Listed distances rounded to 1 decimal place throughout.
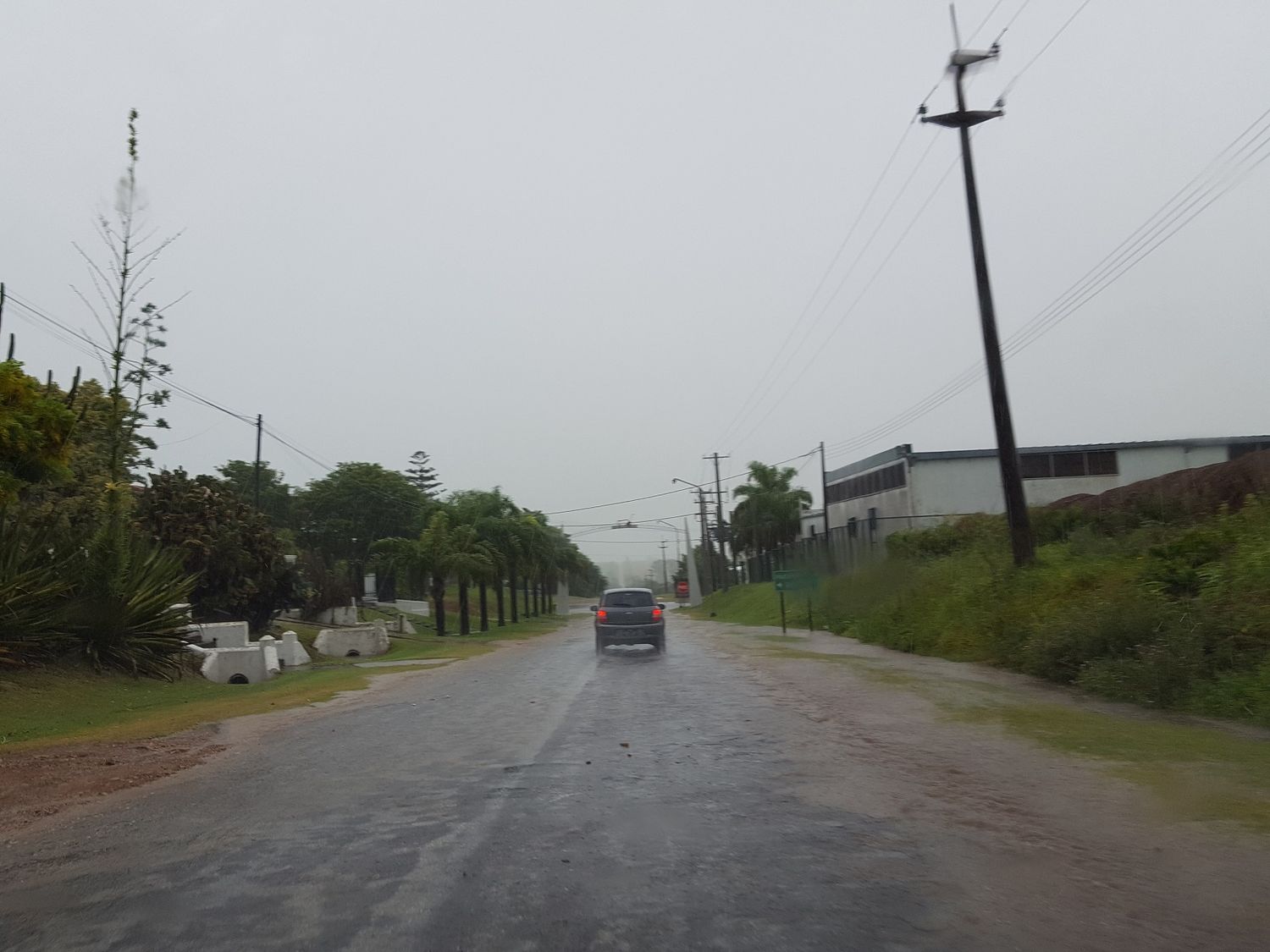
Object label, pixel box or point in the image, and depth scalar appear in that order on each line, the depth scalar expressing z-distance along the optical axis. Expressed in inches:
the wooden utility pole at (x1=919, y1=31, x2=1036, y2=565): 817.5
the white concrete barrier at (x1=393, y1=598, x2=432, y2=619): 2883.9
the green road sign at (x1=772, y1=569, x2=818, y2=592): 1341.0
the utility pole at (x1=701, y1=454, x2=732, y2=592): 3196.4
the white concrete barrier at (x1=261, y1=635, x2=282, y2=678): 992.3
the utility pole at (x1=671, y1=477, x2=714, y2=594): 3646.7
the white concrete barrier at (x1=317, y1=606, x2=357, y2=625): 1764.1
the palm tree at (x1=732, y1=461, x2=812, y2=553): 3250.5
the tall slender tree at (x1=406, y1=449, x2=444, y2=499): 4830.2
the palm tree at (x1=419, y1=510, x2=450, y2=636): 1825.8
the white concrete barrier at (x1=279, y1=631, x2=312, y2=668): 1137.4
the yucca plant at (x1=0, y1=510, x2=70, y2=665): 698.8
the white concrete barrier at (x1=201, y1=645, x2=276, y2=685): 920.3
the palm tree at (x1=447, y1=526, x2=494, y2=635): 1825.8
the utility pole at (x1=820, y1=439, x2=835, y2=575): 2299.5
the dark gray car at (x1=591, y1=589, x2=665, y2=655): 1081.4
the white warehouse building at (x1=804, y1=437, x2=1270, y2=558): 2028.8
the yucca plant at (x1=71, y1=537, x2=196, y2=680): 786.2
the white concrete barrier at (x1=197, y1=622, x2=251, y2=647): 1082.7
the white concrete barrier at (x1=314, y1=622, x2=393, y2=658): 1339.8
